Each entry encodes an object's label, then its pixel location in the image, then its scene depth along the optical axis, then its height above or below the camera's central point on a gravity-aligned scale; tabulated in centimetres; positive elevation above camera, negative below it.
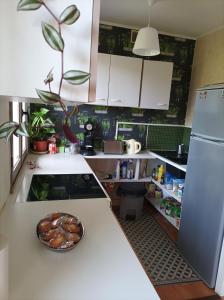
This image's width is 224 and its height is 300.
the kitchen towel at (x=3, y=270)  62 -46
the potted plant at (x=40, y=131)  251 -31
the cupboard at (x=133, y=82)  264 +35
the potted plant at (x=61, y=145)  274 -49
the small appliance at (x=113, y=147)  288 -47
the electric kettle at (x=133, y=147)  300 -47
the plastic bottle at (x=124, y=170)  304 -79
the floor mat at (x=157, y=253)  200 -142
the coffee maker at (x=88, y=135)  291 -35
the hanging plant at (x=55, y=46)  57 +16
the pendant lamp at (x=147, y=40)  192 +61
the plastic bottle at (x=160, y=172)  299 -78
